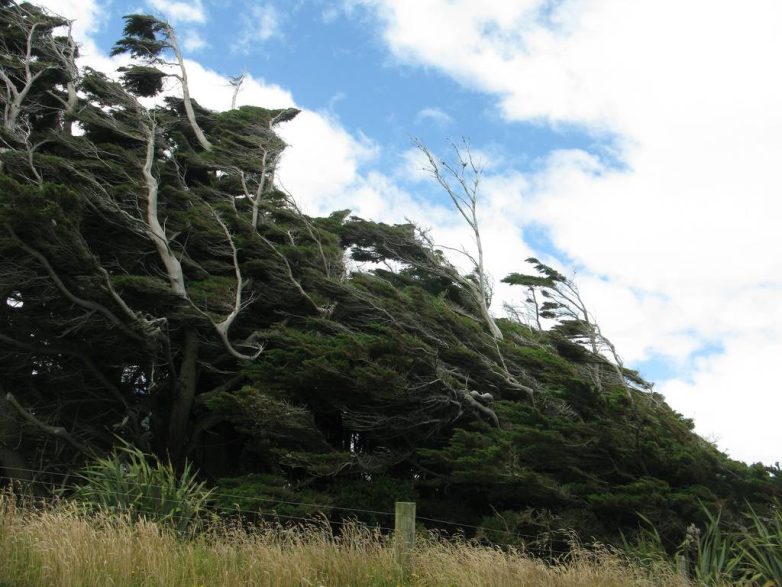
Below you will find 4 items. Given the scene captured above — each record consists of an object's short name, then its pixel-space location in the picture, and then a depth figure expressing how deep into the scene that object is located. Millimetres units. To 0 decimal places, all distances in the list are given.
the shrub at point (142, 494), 8000
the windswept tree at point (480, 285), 18844
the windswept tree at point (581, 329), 16016
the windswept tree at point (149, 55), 20453
